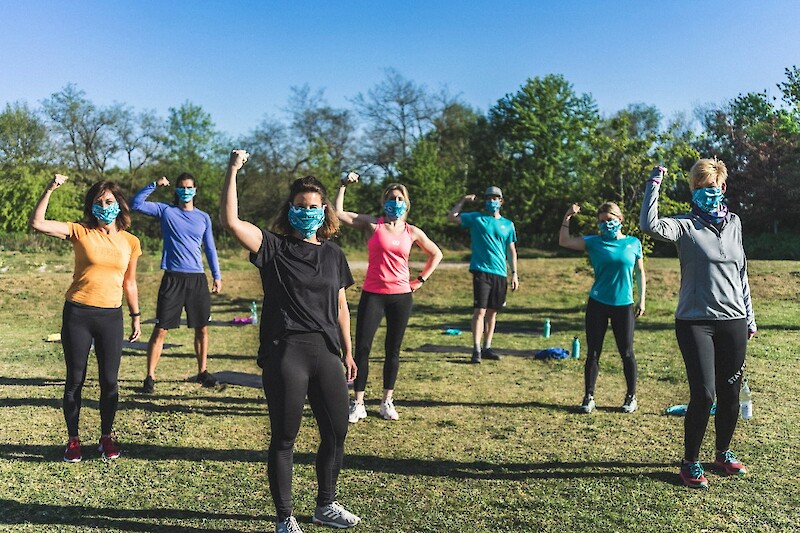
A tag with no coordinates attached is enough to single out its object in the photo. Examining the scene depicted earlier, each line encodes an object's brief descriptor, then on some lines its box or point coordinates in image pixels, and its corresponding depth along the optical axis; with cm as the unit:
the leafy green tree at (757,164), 2505
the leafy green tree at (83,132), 4019
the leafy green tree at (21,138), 3666
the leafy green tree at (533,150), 4497
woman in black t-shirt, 382
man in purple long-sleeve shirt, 757
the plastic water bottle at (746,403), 670
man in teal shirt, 948
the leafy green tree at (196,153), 4347
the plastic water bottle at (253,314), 1332
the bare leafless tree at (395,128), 4628
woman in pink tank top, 653
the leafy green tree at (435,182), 3672
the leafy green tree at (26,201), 3070
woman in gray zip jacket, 490
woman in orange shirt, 531
